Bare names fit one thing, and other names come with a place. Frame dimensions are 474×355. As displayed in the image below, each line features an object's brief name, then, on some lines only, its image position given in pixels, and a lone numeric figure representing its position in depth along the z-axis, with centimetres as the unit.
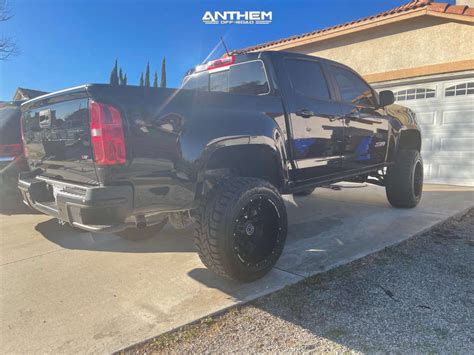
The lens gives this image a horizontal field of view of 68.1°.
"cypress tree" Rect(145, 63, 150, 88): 3758
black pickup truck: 221
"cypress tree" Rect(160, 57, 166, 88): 3712
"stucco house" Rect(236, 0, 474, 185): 785
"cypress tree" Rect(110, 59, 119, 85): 3425
